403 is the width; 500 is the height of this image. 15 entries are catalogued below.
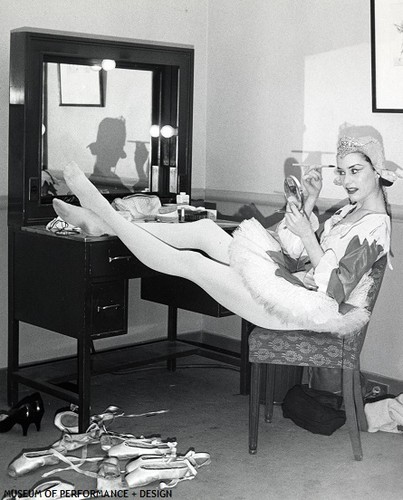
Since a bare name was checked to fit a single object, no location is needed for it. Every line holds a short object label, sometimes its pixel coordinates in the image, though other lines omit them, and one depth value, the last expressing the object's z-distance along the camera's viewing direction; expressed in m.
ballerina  3.35
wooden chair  3.44
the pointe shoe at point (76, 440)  3.48
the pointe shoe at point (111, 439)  3.50
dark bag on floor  3.76
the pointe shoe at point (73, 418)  3.75
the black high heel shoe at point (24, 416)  3.65
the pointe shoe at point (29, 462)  3.23
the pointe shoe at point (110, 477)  3.11
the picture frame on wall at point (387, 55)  4.01
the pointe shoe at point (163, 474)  3.17
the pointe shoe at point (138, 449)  3.39
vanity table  3.66
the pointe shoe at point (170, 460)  3.26
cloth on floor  3.79
